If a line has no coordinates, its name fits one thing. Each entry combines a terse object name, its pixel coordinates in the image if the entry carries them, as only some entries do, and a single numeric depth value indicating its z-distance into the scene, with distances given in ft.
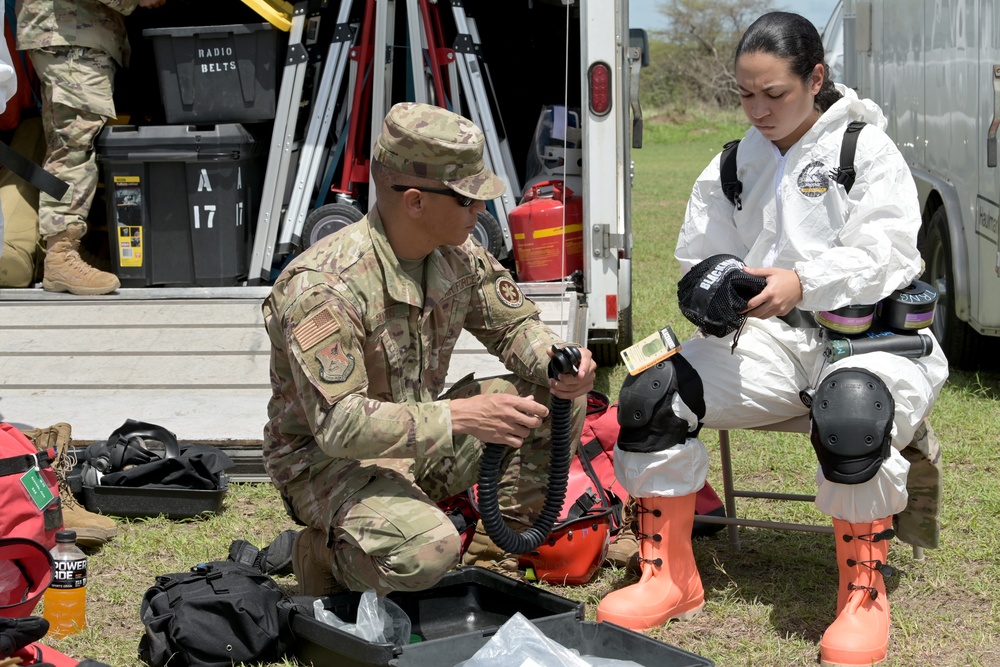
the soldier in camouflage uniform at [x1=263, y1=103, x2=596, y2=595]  9.80
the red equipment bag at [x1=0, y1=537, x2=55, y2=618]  8.85
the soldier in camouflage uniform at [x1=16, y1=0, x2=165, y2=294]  19.48
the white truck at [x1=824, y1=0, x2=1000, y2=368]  17.92
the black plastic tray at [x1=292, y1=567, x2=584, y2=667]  9.78
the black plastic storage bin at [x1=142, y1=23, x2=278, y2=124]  21.42
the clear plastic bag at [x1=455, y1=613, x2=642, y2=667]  9.14
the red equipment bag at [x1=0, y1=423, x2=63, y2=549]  10.16
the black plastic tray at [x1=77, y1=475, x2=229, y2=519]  14.20
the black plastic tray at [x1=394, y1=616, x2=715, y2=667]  9.38
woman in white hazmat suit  10.32
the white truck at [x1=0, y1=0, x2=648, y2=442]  16.48
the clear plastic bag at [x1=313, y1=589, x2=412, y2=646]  9.78
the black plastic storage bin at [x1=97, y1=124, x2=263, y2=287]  21.13
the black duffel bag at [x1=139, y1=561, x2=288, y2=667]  9.98
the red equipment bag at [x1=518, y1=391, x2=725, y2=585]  11.98
